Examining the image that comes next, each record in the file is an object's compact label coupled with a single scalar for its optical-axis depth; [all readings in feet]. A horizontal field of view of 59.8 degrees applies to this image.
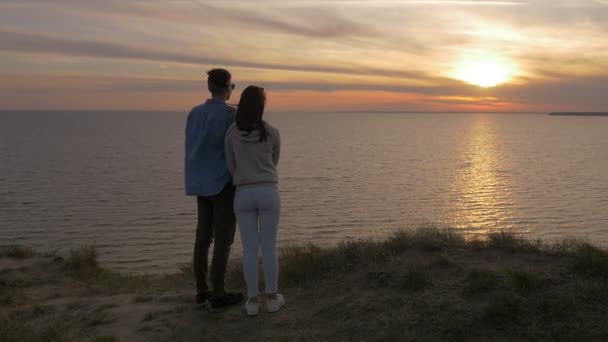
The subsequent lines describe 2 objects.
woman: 15.70
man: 16.80
